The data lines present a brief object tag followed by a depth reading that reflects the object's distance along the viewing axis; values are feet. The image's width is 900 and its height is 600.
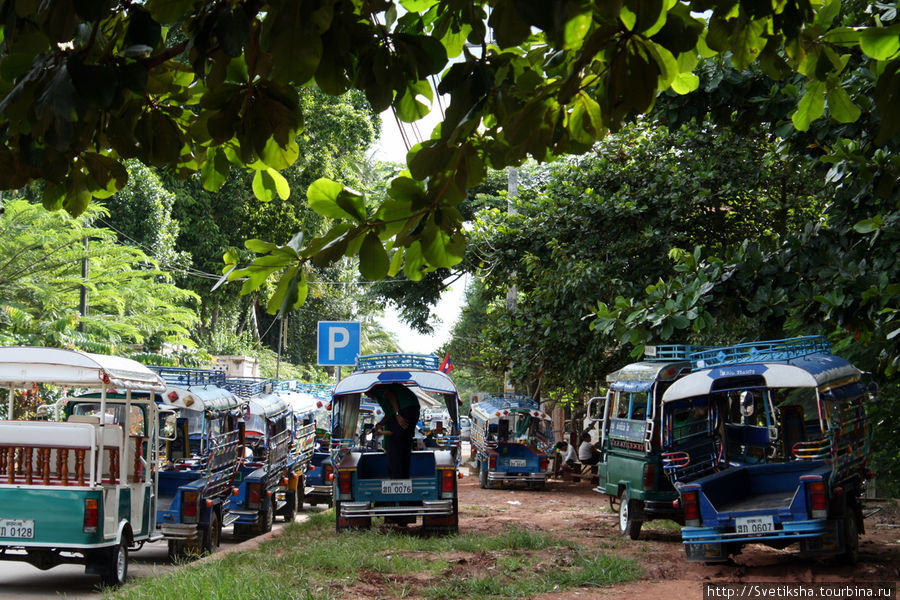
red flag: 79.86
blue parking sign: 70.33
